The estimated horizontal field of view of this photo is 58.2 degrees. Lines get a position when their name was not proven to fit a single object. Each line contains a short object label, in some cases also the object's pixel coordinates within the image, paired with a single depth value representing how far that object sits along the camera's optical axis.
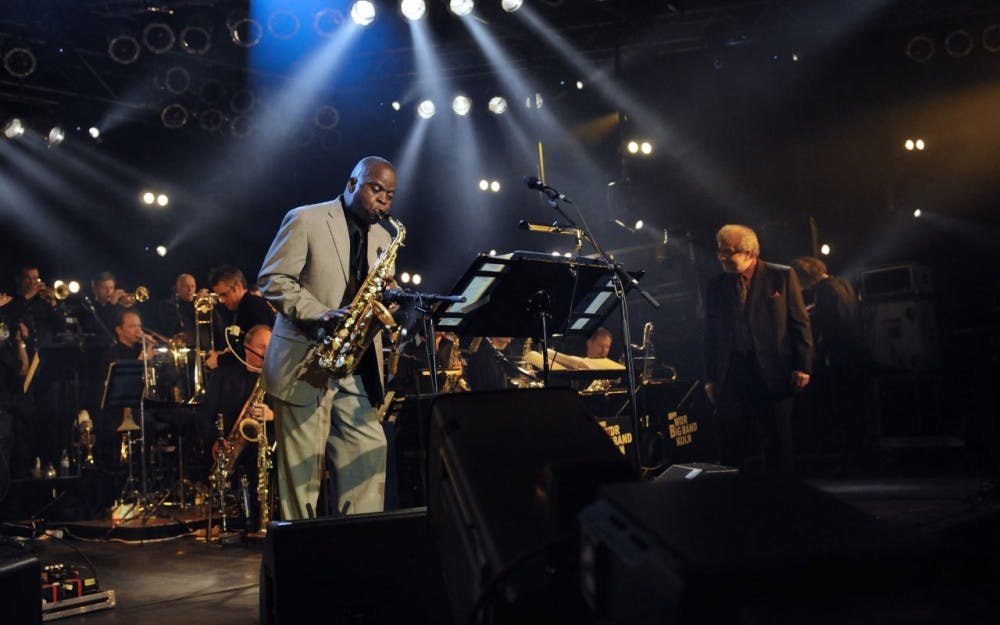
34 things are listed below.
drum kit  8.81
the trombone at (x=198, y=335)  8.73
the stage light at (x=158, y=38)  10.09
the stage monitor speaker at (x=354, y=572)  3.09
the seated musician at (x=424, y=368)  7.50
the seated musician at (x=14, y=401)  9.57
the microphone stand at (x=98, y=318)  10.48
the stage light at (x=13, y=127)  11.34
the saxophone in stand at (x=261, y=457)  7.39
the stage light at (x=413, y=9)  9.98
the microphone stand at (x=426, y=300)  4.38
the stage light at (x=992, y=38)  10.12
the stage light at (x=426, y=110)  12.58
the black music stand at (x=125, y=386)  8.95
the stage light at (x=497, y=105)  12.41
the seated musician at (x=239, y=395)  7.88
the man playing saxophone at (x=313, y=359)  4.54
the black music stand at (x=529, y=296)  4.45
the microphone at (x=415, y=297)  4.36
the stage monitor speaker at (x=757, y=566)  1.52
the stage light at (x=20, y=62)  10.04
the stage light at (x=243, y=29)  9.92
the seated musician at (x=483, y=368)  8.62
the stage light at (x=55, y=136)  11.75
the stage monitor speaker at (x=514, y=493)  2.09
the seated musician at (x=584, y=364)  7.79
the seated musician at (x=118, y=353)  10.17
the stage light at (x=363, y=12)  10.00
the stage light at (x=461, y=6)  10.22
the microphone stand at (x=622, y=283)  4.82
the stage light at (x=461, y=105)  12.26
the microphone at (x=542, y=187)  4.89
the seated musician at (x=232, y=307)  8.21
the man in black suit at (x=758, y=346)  6.25
